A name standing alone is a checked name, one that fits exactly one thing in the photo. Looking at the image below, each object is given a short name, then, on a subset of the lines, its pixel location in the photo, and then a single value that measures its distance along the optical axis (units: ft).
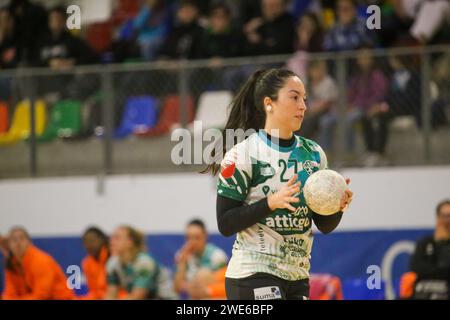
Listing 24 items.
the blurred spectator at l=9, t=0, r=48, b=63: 48.78
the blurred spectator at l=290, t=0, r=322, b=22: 46.19
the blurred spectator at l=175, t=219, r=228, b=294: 38.34
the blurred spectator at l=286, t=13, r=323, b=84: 43.21
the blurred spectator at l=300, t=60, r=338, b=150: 40.78
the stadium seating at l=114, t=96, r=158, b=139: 43.88
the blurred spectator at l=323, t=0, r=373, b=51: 41.78
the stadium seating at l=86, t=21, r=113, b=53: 49.71
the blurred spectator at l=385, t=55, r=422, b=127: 39.96
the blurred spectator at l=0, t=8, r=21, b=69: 49.19
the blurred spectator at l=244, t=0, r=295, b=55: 44.16
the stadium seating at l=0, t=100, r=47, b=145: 45.57
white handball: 19.12
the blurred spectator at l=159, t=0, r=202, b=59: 46.09
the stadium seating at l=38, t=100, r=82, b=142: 44.93
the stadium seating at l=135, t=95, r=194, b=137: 42.86
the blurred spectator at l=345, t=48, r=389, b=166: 40.24
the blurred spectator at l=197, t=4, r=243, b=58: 44.91
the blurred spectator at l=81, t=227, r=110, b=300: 39.96
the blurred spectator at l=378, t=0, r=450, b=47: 41.47
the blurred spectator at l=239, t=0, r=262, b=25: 47.19
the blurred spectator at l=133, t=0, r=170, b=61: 48.16
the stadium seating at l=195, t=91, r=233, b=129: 41.96
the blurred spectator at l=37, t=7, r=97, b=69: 46.68
